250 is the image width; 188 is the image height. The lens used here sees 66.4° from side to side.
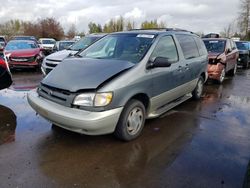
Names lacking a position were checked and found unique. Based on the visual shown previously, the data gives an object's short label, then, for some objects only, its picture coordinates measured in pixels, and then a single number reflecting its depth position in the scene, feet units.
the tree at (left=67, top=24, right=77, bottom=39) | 149.73
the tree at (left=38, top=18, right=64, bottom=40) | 128.39
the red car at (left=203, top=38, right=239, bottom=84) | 22.87
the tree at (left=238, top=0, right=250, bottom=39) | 102.12
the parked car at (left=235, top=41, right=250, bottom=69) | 38.25
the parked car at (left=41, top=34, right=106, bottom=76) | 20.13
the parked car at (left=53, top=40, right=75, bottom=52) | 39.06
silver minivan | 8.97
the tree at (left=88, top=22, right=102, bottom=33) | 173.74
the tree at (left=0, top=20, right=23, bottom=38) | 135.82
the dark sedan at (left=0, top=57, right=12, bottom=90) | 14.39
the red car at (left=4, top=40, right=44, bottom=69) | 27.85
